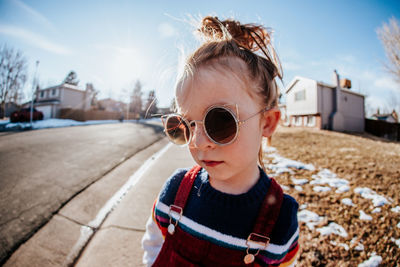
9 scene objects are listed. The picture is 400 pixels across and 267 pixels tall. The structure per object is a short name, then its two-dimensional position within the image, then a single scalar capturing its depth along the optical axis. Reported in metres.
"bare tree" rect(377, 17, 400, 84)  13.57
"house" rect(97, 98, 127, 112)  52.12
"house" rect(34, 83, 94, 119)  29.75
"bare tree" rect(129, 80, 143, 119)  52.72
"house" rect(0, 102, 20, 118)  36.72
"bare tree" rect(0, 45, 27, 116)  29.41
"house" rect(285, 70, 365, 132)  20.11
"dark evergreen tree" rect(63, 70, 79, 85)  52.56
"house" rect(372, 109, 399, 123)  43.44
